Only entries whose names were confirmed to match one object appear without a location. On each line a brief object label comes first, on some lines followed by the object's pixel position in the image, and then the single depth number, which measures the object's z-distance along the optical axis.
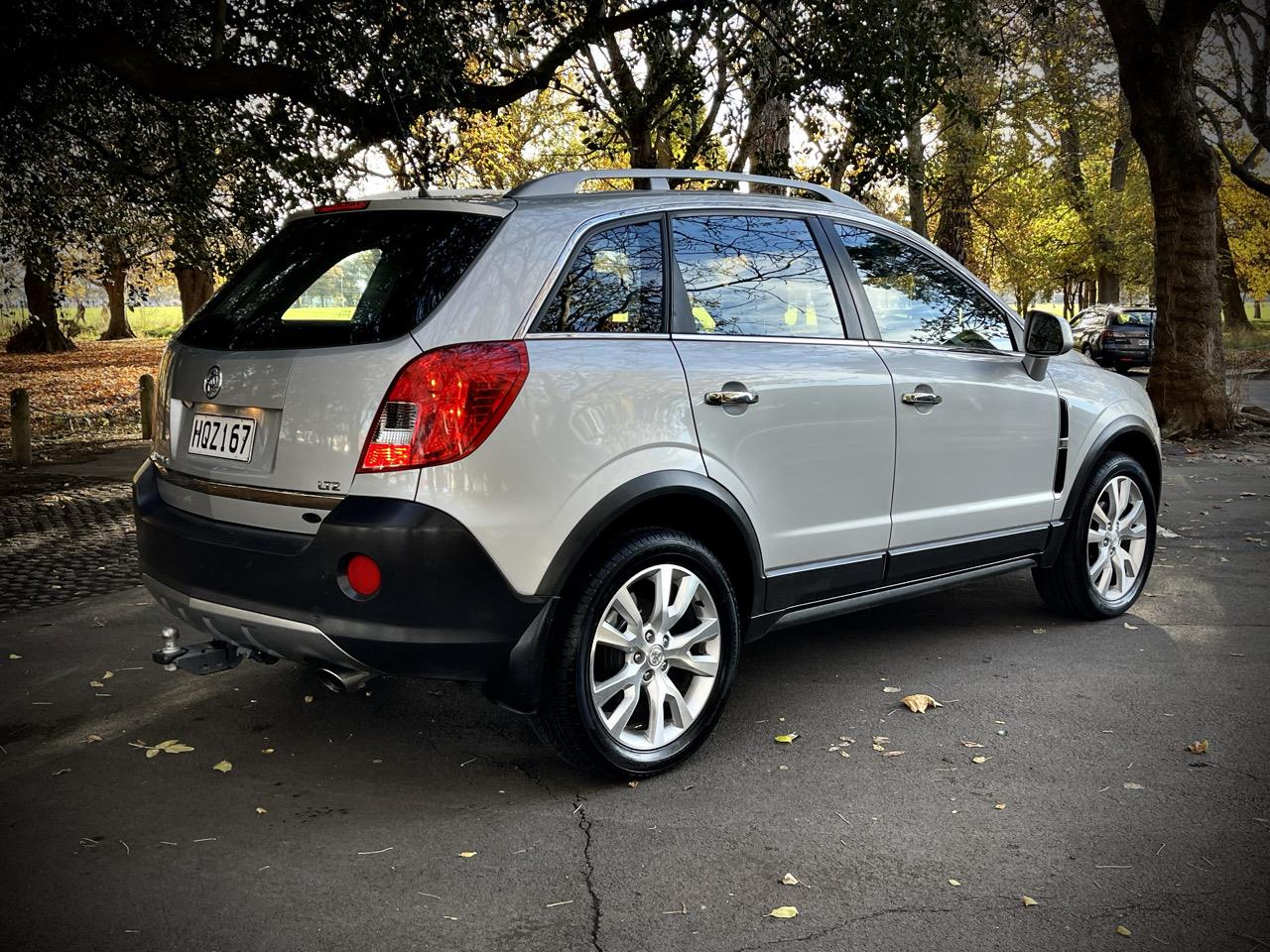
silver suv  3.54
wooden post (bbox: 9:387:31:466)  12.71
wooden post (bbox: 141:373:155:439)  15.70
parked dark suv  29.69
